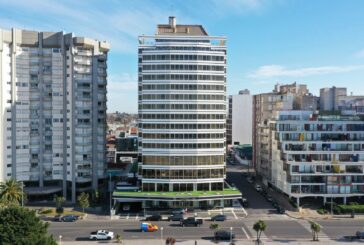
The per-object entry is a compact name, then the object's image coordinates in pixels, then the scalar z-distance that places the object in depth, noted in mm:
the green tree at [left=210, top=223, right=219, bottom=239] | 75750
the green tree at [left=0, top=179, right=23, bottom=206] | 90938
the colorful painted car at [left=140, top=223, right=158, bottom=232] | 81688
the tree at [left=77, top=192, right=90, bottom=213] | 93312
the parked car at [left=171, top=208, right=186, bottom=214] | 94712
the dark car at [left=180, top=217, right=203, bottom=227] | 85938
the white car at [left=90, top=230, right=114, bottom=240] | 75750
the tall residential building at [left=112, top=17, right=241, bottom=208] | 101875
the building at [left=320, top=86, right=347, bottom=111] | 126312
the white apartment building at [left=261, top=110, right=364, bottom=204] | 101125
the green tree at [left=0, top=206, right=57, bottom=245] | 56125
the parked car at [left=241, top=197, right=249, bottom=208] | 103719
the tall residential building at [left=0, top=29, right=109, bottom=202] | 110625
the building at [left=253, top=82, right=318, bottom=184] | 128875
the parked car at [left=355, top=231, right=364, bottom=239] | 76812
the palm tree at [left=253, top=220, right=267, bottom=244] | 71750
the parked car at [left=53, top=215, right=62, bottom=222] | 90612
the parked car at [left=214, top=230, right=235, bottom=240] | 76188
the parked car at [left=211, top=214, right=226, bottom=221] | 90250
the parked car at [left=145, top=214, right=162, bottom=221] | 90500
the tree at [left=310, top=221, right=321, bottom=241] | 73062
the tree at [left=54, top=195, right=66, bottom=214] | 95375
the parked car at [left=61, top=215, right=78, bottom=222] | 90200
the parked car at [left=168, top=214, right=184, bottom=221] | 90688
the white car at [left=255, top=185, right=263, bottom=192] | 122688
